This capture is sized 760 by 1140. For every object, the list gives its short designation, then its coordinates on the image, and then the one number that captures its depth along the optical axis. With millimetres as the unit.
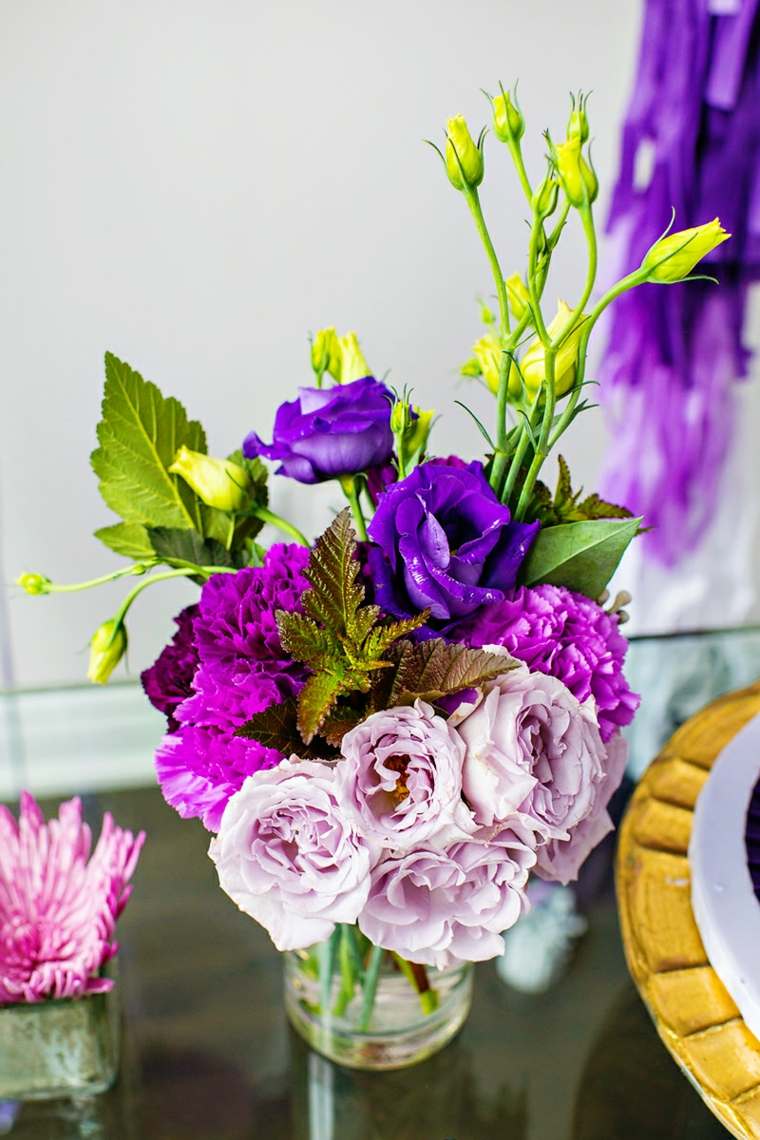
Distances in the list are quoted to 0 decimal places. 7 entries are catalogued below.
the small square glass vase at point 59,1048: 489
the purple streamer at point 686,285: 776
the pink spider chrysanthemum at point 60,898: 495
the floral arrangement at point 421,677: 381
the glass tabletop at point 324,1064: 521
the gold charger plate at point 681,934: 427
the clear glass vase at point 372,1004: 523
